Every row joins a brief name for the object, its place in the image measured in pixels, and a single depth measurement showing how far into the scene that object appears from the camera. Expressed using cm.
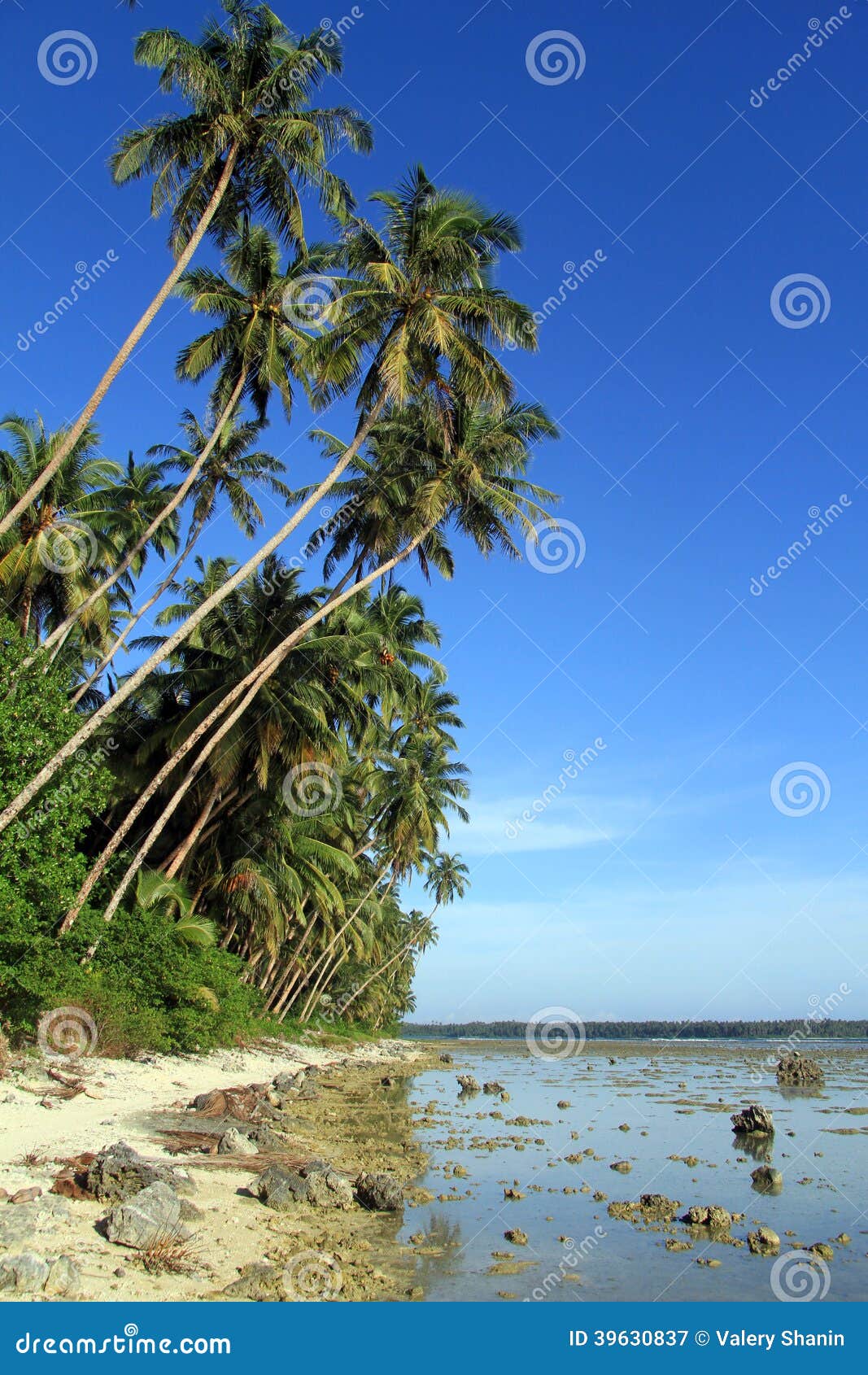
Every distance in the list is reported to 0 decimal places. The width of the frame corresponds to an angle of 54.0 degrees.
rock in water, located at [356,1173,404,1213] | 989
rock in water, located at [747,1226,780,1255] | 945
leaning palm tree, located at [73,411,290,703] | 2598
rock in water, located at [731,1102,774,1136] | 1895
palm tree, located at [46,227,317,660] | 2030
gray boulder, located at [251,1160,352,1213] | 932
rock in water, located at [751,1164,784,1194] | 1320
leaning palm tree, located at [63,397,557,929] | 2016
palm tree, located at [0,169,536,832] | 1822
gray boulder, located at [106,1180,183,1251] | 682
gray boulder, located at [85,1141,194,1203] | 791
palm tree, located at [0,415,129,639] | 2323
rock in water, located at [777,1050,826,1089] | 3562
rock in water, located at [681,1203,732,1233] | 1041
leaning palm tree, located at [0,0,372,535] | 1661
